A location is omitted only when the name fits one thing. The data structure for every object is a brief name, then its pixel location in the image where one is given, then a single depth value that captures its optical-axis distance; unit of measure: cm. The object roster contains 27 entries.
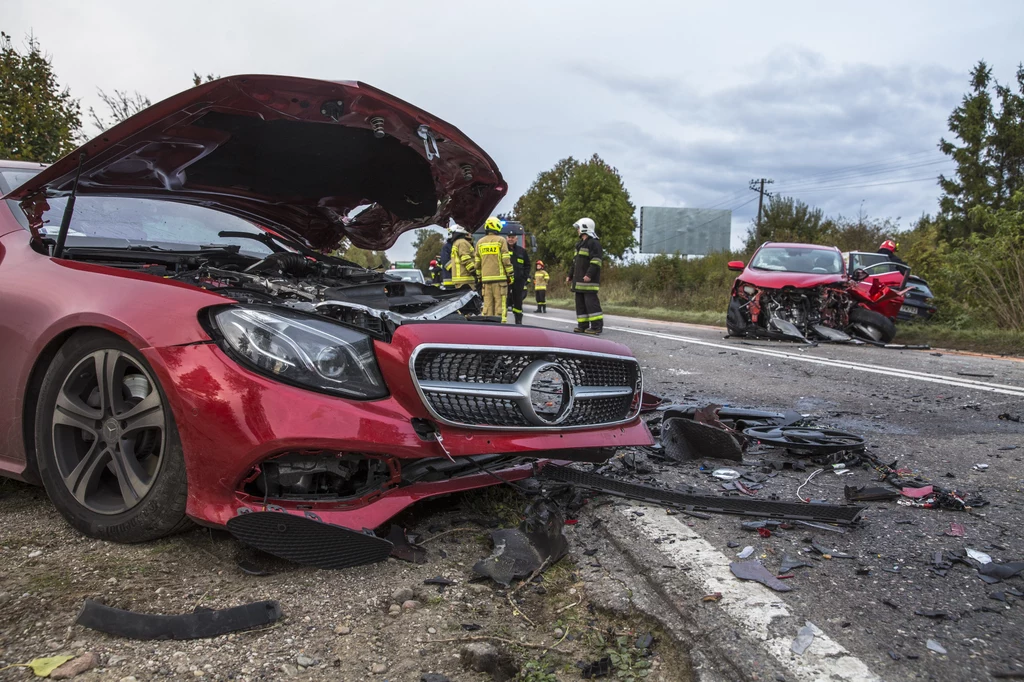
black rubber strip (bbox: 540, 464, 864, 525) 271
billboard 6938
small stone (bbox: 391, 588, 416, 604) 210
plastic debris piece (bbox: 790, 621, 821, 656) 179
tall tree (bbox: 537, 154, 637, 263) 4909
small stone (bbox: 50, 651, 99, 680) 168
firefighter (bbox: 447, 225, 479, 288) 1162
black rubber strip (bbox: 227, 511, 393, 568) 209
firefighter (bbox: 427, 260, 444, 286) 1903
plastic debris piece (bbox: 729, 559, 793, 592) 217
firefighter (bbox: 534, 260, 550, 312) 2214
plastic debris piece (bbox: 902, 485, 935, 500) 304
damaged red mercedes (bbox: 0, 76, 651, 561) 217
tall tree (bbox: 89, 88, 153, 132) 1565
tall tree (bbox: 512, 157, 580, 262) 5832
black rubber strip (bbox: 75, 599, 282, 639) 187
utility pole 5311
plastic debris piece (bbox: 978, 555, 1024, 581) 221
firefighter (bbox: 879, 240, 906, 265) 1375
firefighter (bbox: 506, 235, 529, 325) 1340
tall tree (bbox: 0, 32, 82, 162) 1076
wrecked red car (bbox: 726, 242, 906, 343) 1081
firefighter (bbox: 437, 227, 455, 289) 1255
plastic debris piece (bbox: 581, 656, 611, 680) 175
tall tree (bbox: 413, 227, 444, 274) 6262
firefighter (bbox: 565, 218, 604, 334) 1168
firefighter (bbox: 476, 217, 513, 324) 1081
